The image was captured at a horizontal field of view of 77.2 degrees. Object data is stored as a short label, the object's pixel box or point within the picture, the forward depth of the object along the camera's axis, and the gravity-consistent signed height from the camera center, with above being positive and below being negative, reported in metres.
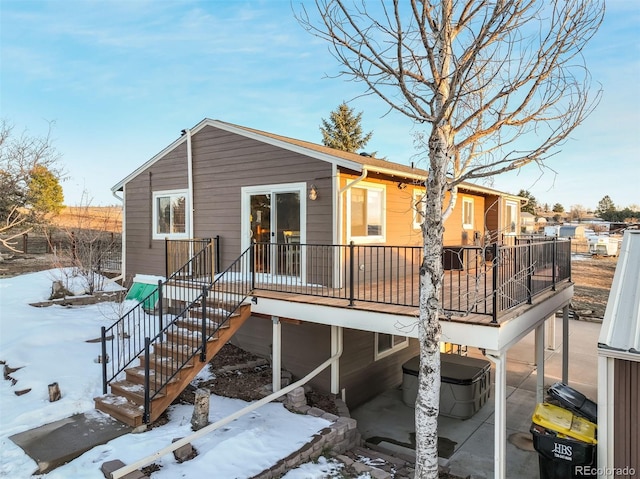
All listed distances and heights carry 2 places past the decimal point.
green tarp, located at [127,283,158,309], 10.59 -1.45
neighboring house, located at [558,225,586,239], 39.42 +0.48
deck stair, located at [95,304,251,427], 5.54 -2.05
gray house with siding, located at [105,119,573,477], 5.52 -0.34
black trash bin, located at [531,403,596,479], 4.60 -2.44
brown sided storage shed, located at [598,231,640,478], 4.03 -1.64
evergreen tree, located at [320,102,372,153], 27.66 +7.36
